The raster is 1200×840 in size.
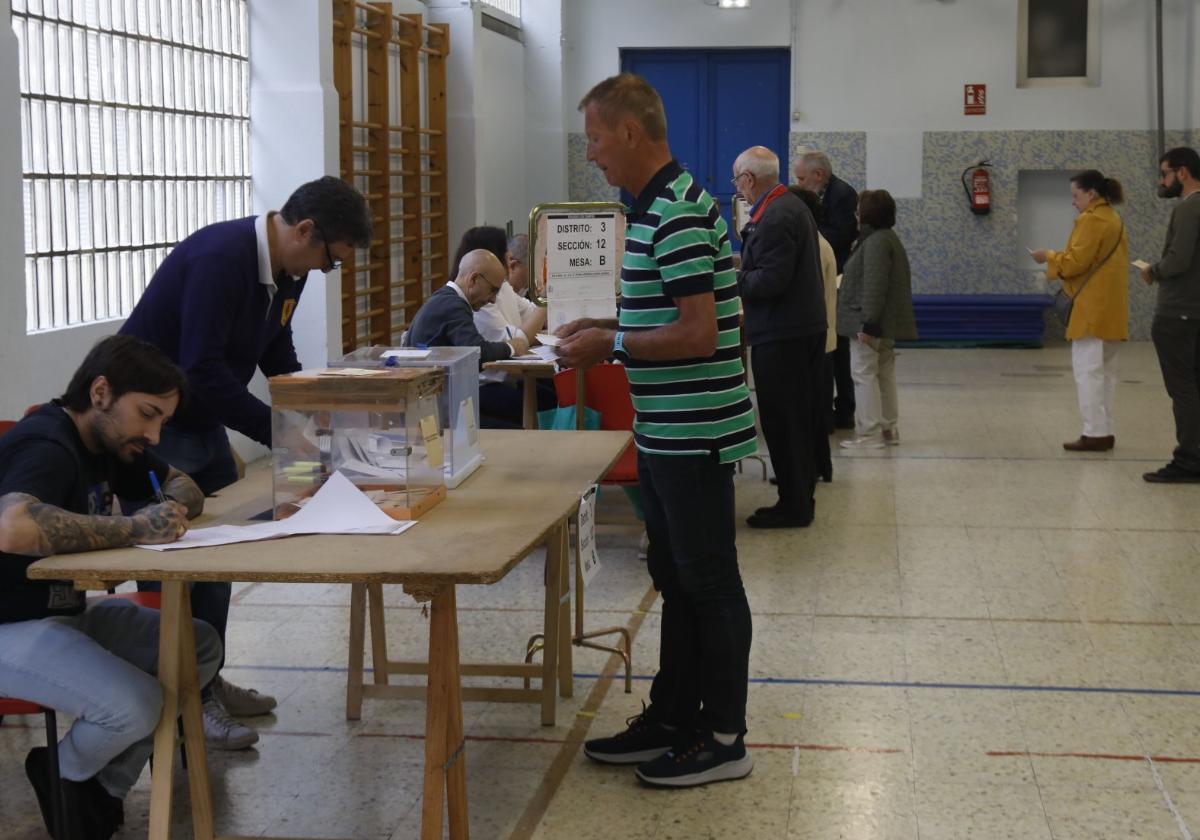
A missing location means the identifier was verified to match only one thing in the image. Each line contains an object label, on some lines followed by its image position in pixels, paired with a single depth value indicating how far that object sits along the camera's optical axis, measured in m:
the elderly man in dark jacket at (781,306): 5.90
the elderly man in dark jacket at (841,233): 8.80
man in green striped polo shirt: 3.21
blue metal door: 13.89
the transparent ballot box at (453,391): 3.39
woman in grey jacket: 7.80
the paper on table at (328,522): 2.90
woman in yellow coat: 7.71
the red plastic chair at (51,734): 2.89
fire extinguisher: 13.33
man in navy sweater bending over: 3.54
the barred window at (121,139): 5.85
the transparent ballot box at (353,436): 3.04
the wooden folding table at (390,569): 2.65
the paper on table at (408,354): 3.50
